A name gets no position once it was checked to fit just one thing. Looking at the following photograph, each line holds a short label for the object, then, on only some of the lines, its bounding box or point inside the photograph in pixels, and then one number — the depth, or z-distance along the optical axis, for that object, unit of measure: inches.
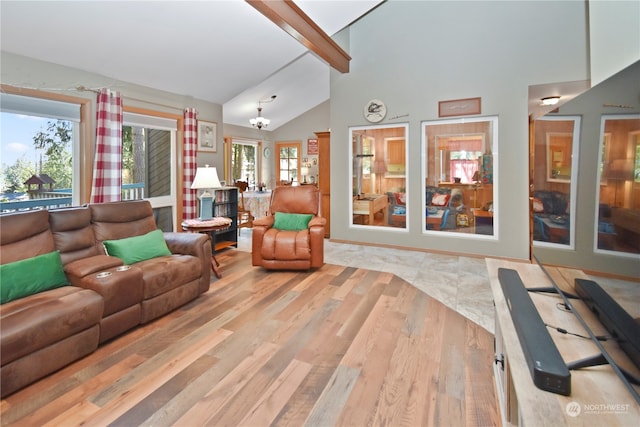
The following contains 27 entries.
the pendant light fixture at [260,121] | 280.1
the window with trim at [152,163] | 161.9
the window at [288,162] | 372.2
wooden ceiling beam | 121.4
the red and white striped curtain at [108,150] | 136.8
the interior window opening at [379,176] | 195.3
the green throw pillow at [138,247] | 105.3
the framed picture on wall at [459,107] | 169.6
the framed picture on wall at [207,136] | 192.9
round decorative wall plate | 192.4
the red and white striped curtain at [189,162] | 179.2
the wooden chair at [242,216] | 250.7
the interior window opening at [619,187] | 36.8
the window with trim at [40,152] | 116.6
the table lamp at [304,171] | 364.8
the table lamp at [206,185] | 151.9
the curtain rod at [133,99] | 131.4
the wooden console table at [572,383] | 34.4
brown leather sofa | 68.6
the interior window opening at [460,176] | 171.6
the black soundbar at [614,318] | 36.4
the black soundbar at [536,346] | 38.1
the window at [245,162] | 329.7
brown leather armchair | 145.4
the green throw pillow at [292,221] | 159.0
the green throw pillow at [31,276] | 77.1
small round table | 145.8
